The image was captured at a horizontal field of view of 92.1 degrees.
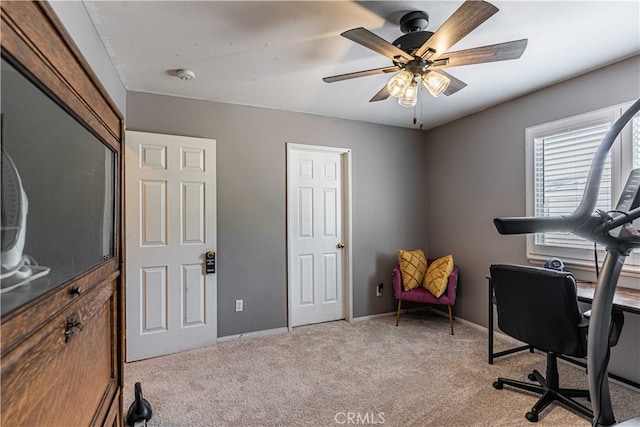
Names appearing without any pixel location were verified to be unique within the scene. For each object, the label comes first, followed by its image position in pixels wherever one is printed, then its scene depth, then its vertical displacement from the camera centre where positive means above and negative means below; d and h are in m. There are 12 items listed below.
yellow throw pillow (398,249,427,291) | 3.55 -0.63
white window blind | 2.46 +0.34
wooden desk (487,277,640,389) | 1.84 -0.55
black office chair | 1.81 -0.66
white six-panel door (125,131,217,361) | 2.75 -0.26
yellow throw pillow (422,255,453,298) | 3.32 -0.68
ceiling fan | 1.43 +0.87
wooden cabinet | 0.62 -0.23
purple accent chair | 3.31 -0.88
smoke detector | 2.44 +1.12
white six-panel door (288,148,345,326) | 3.54 -0.26
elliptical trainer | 0.98 -0.09
